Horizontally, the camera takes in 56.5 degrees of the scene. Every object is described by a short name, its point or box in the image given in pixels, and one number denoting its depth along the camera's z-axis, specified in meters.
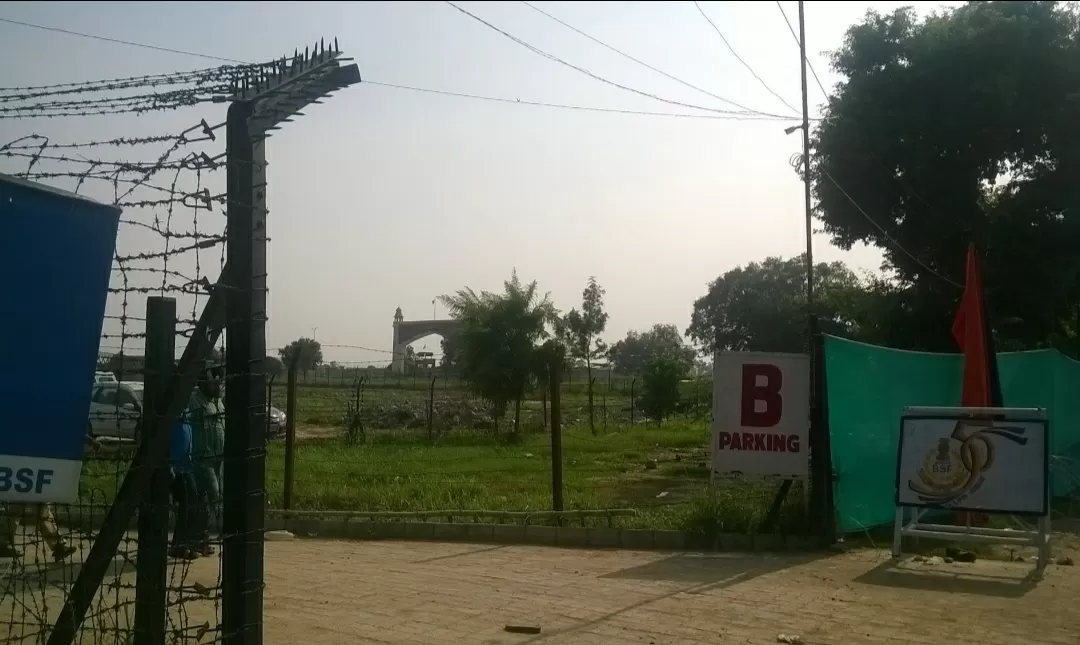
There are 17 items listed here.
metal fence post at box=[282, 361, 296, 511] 10.65
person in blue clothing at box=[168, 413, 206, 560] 4.44
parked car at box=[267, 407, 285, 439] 21.36
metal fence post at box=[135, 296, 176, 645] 4.19
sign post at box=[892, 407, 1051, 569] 8.57
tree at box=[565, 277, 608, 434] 34.01
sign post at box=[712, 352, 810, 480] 9.69
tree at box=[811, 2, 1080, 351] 19.70
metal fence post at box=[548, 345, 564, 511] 10.02
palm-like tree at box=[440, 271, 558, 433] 26.36
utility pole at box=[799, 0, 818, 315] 12.84
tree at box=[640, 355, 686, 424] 29.48
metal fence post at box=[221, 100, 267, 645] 4.32
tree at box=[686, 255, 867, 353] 26.80
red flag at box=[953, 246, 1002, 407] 10.43
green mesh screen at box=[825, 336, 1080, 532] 9.70
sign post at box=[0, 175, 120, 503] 3.79
